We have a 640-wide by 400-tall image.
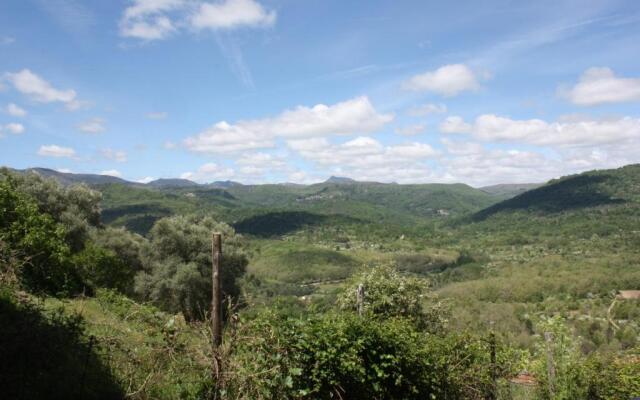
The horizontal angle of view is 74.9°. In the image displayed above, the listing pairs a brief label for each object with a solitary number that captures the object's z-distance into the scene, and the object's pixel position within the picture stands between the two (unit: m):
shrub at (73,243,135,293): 21.81
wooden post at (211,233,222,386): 7.03
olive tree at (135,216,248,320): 26.27
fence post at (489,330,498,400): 10.67
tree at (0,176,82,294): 14.59
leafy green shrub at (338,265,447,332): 15.73
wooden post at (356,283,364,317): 11.58
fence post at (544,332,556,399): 10.83
